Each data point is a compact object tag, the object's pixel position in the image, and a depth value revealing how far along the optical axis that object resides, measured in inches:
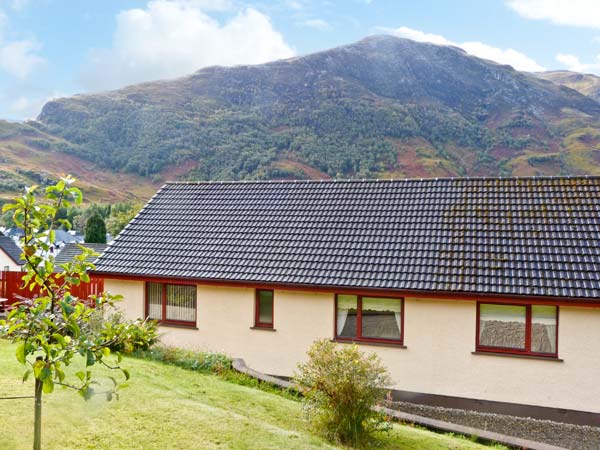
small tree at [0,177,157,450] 160.2
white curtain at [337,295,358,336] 526.0
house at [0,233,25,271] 1582.2
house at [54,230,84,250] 2337.8
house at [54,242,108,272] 1227.2
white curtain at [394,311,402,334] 508.1
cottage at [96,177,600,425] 464.8
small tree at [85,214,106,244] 1792.0
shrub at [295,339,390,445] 317.4
